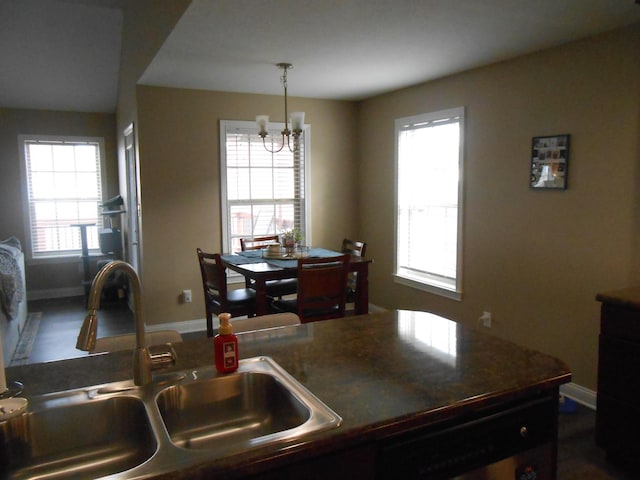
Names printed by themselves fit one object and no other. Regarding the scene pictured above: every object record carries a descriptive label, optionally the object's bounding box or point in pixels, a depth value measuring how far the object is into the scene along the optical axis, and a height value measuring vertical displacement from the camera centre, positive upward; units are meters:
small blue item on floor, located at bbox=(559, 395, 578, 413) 3.14 -1.32
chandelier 3.90 +0.63
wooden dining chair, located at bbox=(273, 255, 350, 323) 3.45 -0.62
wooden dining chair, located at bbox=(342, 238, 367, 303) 4.14 -0.50
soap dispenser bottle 1.48 -0.45
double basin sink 1.20 -0.58
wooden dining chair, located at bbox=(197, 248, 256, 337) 3.75 -0.78
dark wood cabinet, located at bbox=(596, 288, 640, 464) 2.36 -0.88
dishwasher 1.23 -0.66
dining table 3.59 -0.50
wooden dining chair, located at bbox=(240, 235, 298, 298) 4.18 -0.71
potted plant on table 4.30 -0.35
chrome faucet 1.16 -0.30
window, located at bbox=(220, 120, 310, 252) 5.06 +0.15
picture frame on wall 3.27 +0.24
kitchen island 1.13 -0.52
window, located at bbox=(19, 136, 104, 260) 6.59 +0.14
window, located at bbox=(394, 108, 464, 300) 4.26 -0.03
